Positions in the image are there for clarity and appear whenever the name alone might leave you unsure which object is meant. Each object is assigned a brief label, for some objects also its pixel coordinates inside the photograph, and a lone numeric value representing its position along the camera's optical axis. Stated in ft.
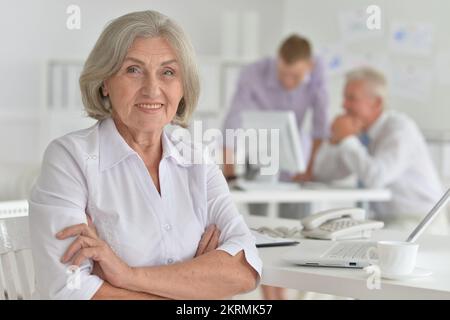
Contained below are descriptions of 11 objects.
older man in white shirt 16.43
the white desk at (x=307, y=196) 15.35
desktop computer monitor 15.82
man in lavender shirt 17.78
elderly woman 8.23
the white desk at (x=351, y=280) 8.34
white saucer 8.50
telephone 10.01
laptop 8.78
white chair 9.06
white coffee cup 8.51
